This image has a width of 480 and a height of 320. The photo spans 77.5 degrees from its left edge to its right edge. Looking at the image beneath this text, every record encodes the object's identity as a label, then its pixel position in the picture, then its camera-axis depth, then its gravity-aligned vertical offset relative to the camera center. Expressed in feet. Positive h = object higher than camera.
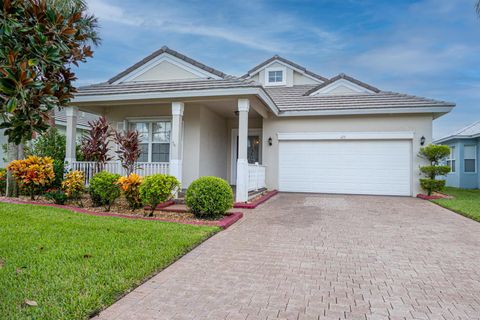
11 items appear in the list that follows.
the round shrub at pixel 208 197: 22.88 -2.35
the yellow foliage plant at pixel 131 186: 25.30 -1.74
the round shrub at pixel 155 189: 22.86 -1.77
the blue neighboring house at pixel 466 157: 57.67 +2.76
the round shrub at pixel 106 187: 25.82 -1.90
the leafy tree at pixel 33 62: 8.69 +3.33
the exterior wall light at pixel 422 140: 38.42 +3.89
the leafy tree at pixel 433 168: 35.86 +0.32
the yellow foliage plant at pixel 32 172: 27.53 -0.77
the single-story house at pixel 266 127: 31.48 +5.42
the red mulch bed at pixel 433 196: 36.37 -3.23
